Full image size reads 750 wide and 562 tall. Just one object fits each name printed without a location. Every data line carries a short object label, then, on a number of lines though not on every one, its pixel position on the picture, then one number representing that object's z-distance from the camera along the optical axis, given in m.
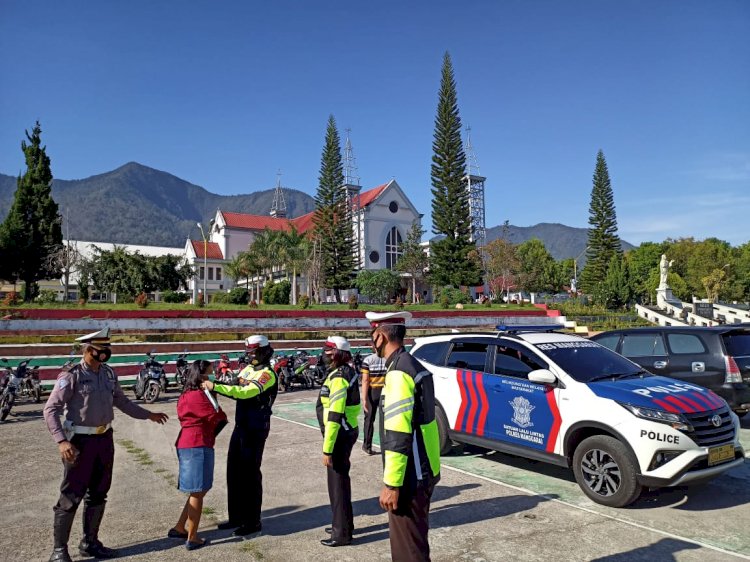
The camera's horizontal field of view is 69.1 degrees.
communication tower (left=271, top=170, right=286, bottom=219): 87.51
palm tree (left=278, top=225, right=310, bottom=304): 45.47
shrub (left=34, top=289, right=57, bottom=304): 35.47
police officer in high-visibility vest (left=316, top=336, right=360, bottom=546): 4.73
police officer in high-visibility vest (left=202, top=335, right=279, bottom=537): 5.00
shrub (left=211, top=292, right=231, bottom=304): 36.69
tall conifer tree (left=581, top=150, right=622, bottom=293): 67.50
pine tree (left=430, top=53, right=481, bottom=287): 53.03
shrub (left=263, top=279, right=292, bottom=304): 40.25
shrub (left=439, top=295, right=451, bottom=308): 38.16
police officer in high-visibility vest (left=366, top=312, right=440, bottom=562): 3.22
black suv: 8.34
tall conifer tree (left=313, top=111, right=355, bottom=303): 55.28
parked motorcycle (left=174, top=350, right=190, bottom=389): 14.73
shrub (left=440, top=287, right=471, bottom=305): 43.34
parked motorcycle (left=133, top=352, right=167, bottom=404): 13.44
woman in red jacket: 4.71
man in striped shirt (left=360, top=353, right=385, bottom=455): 8.24
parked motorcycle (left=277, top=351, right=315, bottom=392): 15.46
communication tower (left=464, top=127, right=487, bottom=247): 72.25
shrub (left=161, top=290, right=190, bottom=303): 35.00
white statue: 49.04
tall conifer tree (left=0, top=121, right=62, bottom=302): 36.97
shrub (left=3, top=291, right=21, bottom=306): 23.67
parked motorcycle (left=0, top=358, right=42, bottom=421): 11.02
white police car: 5.37
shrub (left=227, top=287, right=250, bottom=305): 35.03
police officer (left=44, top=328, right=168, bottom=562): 4.37
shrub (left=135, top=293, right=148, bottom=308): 24.95
